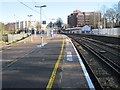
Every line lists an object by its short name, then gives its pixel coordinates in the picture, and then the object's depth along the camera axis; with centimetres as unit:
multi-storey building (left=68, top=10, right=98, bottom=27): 15068
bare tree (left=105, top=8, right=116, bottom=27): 7756
